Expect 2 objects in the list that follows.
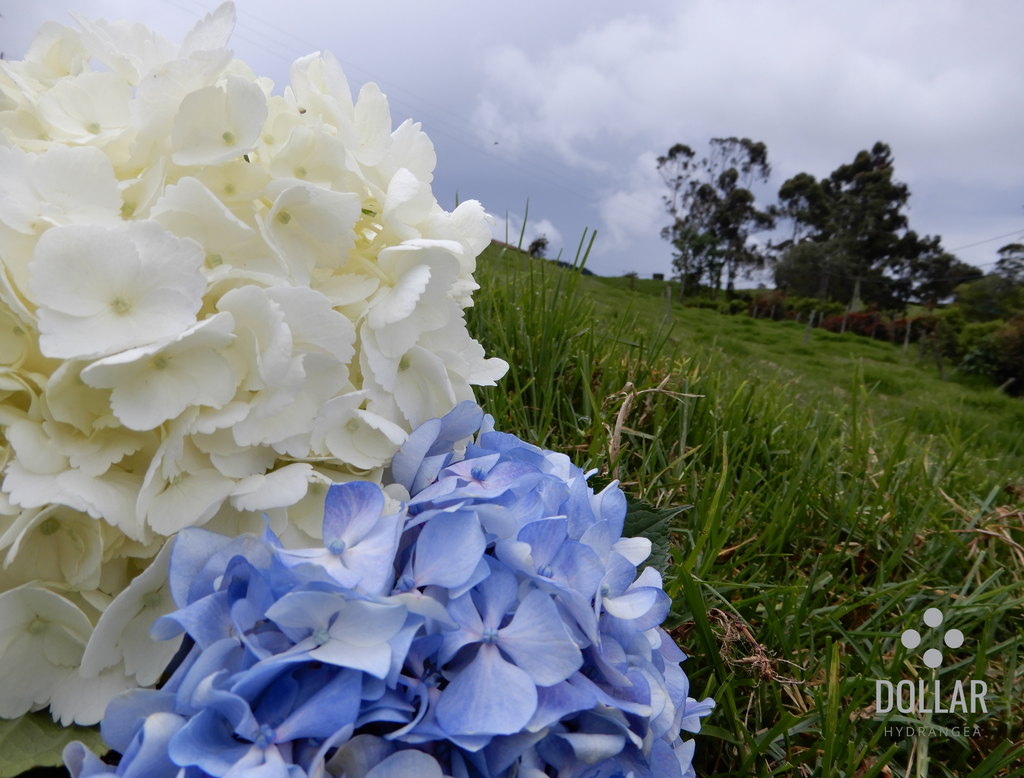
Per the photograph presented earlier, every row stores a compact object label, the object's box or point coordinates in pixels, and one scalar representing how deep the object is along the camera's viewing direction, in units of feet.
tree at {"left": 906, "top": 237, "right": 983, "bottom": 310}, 91.04
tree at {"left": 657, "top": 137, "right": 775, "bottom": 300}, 111.65
